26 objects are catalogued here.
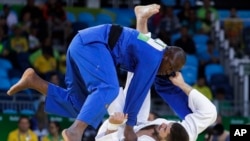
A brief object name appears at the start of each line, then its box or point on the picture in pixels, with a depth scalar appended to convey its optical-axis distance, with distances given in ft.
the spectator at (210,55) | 68.54
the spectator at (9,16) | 68.95
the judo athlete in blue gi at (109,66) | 36.40
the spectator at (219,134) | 55.16
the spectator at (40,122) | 57.62
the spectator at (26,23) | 68.33
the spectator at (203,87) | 64.19
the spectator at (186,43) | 68.41
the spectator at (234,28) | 72.28
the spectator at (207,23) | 73.26
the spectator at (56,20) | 70.23
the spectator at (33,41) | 66.65
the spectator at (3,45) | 64.85
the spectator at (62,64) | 65.41
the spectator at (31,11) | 69.97
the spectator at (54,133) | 56.43
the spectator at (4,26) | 67.82
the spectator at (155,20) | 68.66
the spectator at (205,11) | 74.28
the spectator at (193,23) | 72.90
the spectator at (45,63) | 64.28
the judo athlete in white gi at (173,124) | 37.35
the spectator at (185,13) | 73.68
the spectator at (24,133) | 56.34
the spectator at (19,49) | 64.08
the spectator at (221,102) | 62.60
